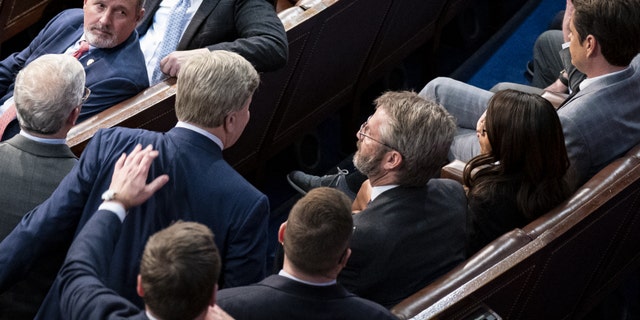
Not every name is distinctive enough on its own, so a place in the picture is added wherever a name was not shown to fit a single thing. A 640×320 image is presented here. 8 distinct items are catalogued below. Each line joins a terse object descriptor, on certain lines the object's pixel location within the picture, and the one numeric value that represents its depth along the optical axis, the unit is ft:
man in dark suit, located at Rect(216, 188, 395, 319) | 38.99
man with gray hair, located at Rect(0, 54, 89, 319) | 40.47
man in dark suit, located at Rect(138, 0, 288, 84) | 42.63
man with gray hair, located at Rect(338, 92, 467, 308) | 40.47
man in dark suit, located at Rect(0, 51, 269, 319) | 39.99
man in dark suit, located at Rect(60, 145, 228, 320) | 38.20
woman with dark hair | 41.28
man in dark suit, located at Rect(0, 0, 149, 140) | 42.43
